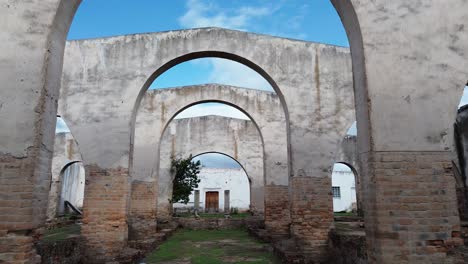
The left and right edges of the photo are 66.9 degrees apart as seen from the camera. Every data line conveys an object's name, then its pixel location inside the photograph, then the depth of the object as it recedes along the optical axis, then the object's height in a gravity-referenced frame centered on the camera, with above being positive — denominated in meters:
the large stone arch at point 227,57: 8.19 +2.85
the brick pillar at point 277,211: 11.19 -0.45
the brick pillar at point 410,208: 3.63 -0.12
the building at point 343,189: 28.04 +0.60
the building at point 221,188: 27.73 +0.70
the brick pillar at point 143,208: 10.96 -0.34
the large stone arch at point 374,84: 3.54 +1.22
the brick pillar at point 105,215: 7.34 -0.37
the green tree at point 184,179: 15.73 +0.82
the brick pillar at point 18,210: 3.32 -0.12
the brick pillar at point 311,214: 7.64 -0.38
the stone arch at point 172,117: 11.53 +2.54
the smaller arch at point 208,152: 17.91 +2.20
